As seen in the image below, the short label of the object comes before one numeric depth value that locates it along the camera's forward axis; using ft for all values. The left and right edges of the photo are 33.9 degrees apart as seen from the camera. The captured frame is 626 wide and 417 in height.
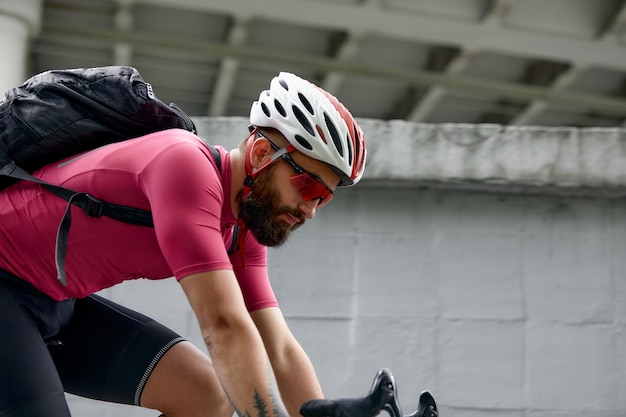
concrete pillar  44.21
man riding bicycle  8.02
